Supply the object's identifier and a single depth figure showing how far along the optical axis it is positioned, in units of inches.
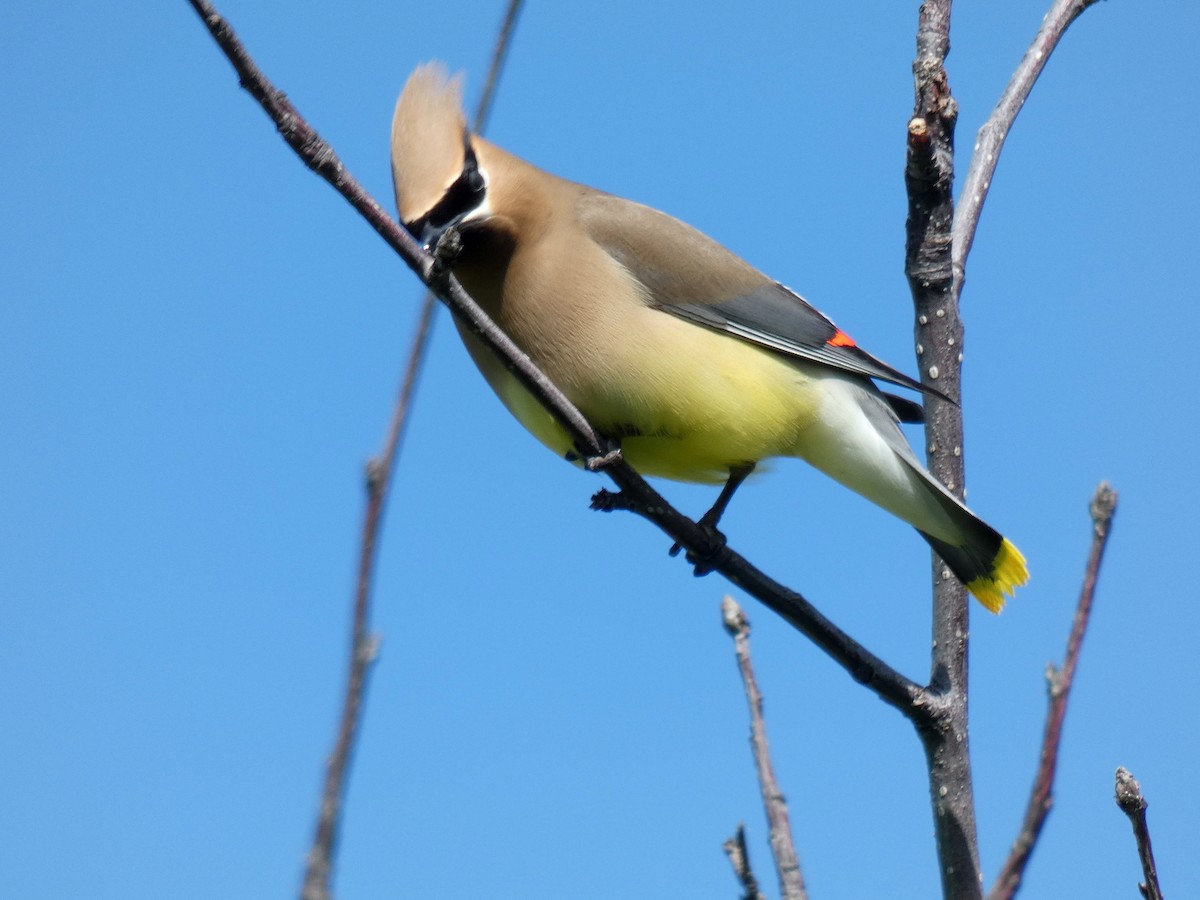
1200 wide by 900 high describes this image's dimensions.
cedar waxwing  186.3
